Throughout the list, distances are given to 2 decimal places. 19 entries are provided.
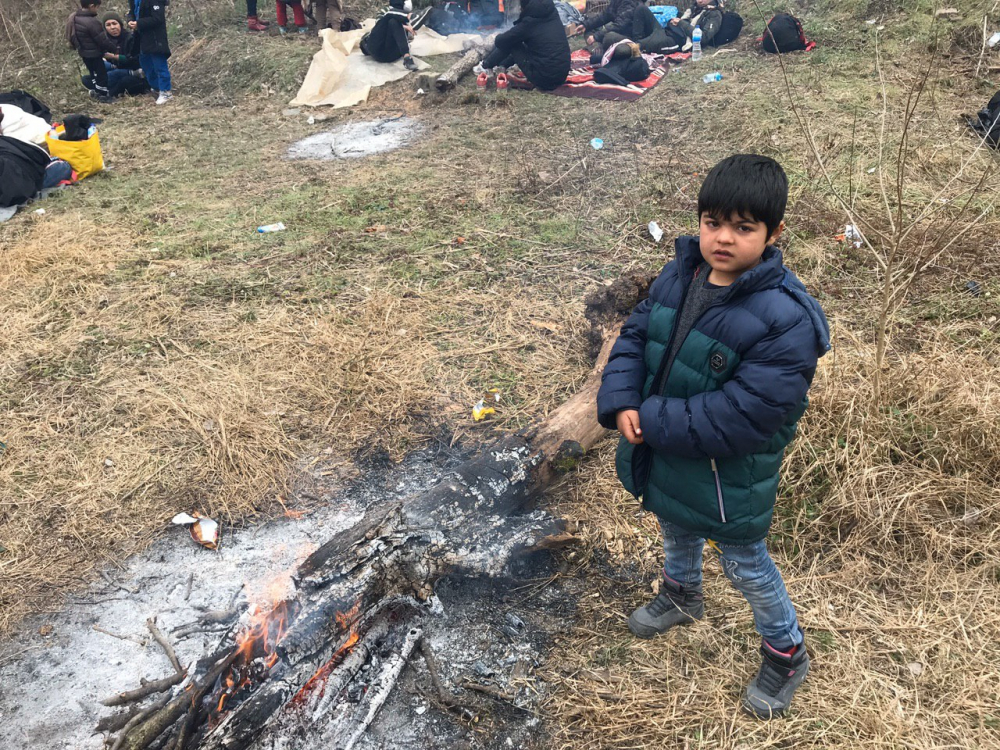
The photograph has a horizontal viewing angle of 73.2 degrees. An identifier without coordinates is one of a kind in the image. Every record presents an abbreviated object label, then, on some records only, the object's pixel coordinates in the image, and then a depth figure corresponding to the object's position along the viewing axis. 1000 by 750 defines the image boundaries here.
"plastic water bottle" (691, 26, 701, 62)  10.15
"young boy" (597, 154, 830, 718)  1.85
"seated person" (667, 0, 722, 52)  10.42
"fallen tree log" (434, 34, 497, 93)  9.68
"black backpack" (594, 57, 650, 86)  9.41
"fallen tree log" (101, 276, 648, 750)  2.18
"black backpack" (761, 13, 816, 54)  9.28
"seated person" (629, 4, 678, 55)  10.38
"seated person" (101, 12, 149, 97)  10.55
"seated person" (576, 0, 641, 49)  10.65
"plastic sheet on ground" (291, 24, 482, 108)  9.97
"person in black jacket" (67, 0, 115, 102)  10.17
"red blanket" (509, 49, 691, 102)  9.22
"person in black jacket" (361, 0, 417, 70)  10.30
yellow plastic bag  7.34
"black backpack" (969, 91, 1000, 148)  6.00
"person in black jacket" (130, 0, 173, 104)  10.12
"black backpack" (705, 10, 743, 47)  10.39
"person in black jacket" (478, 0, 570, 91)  9.45
